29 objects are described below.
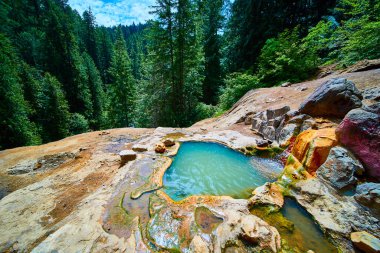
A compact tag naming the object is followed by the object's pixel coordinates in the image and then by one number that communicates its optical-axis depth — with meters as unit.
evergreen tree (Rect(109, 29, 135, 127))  17.19
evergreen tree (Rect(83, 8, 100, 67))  38.19
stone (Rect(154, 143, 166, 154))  6.31
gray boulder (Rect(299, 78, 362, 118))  5.04
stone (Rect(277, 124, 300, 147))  5.99
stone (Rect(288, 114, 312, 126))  5.95
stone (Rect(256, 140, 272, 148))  6.52
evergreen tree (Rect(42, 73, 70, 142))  15.25
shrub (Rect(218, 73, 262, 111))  12.54
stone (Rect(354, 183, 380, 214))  2.90
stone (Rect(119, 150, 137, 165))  5.66
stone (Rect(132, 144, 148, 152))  6.33
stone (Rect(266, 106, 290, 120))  7.11
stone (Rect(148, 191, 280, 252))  2.67
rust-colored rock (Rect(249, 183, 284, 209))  3.59
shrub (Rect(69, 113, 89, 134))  18.54
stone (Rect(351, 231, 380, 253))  2.38
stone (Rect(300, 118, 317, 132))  5.50
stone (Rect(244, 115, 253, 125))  8.80
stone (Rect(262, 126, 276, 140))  6.86
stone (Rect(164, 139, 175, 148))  7.00
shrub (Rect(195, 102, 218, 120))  14.80
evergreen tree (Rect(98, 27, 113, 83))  39.68
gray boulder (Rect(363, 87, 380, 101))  4.98
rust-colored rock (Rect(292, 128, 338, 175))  4.12
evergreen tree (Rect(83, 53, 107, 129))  24.88
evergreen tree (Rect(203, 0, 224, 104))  21.23
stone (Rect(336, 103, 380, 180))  3.43
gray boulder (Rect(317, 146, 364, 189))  3.49
